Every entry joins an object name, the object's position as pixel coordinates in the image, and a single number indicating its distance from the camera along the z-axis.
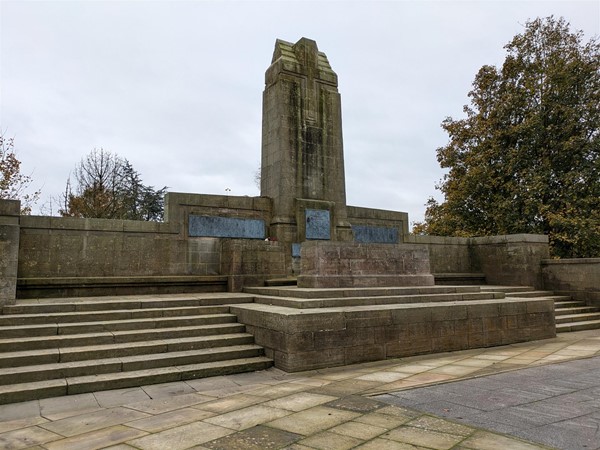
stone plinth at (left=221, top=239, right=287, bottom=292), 11.94
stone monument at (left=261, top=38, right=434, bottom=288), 13.72
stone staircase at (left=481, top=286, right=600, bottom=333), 11.70
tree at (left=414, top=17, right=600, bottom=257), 20.38
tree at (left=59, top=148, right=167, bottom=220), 30.23
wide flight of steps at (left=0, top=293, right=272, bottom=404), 6.16
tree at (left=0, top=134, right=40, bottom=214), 24.31
